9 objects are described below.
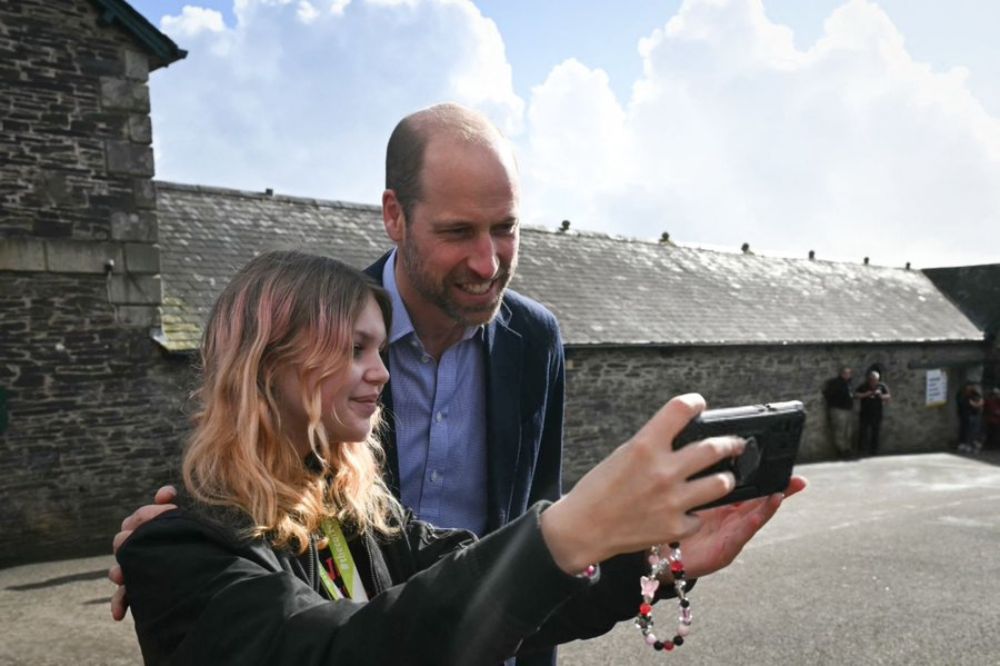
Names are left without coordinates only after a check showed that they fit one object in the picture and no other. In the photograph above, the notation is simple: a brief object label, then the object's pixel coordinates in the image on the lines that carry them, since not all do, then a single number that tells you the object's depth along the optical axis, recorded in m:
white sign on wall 20.91
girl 0.97
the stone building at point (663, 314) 12.69
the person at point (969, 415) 20.19
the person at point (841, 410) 18.02
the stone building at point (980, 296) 22.75
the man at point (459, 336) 2.14
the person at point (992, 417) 20.62
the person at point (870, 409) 18.16
